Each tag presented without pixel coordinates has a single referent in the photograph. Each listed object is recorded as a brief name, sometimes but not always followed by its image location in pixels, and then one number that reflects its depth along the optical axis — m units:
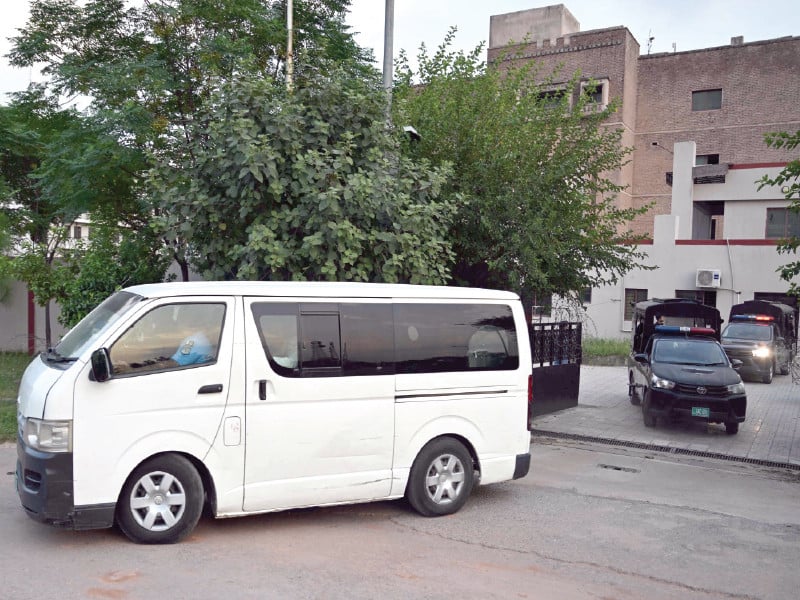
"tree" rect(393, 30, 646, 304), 12.24
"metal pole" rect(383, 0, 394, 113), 11.98
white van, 6.04
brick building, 32.25
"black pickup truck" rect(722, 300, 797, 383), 21.48
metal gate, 14.23
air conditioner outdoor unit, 29.97
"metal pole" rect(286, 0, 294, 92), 12.98
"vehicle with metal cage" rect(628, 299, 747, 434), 12.82
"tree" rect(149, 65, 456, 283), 9.78
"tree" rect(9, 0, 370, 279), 14.08
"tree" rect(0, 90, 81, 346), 16.45
